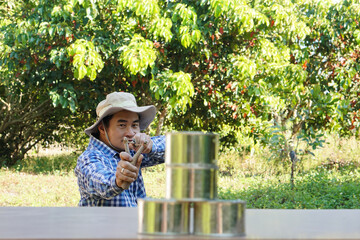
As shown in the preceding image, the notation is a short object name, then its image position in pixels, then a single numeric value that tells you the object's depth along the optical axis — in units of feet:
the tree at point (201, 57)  24.22
